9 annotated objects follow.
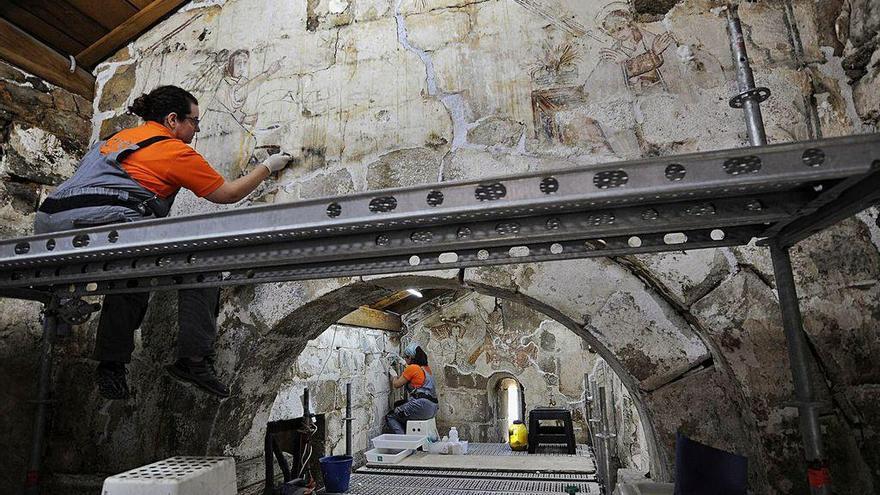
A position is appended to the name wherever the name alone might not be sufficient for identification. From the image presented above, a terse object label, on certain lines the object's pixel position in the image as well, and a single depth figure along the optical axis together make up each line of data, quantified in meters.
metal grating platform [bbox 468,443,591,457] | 4.28
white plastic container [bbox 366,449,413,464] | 3.77
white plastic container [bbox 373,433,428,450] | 4.16
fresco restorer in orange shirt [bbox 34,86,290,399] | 1.55
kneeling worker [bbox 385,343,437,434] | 5.91
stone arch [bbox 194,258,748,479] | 1.57
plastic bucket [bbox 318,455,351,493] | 2.78
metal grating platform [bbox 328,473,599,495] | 2.81
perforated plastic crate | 1.35
